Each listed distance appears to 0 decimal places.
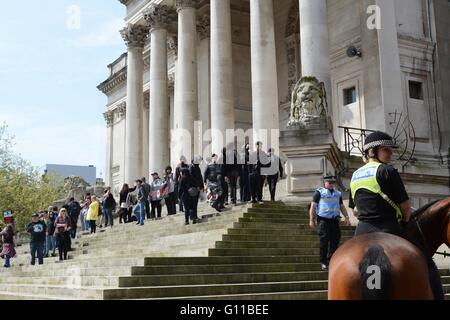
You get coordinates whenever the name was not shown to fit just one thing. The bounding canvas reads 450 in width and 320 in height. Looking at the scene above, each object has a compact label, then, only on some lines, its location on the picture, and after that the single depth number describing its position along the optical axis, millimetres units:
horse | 4012
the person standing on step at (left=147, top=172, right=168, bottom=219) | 21625
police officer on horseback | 4938
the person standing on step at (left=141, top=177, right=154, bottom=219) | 22047
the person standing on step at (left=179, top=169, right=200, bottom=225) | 17078
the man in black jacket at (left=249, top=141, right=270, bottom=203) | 17703
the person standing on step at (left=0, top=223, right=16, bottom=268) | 20781
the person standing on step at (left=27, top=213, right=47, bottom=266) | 19344
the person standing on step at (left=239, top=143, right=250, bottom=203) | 18469
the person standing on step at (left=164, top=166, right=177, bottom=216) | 21284
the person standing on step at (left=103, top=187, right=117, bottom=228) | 24734
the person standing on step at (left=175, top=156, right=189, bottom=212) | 17938
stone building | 20328
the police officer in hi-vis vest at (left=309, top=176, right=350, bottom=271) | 11188
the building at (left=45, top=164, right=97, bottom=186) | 107812
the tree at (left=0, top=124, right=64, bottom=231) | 45594
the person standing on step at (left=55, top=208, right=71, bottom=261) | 19422
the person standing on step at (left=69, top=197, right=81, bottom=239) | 23812
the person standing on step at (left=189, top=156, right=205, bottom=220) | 17416
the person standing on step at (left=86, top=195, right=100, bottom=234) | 23955
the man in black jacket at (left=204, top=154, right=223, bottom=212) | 17969
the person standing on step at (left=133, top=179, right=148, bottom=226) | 21781
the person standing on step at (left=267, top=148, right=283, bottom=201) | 17750
